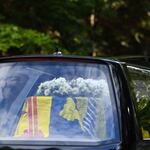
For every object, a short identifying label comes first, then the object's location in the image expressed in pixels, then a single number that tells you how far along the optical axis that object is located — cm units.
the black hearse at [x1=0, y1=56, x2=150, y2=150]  643
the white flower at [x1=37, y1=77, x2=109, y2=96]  683
